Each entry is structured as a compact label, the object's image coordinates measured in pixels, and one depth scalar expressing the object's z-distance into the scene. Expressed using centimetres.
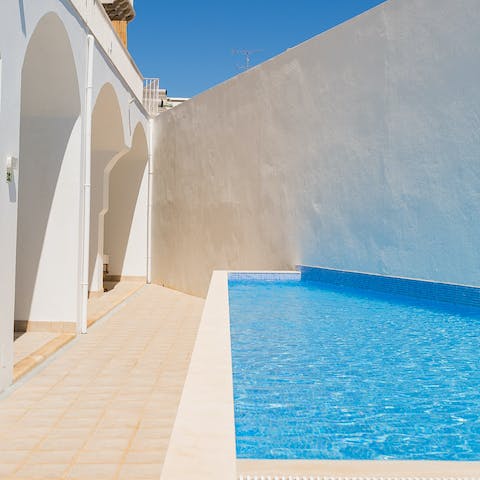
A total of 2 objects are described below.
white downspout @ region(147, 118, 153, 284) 1488
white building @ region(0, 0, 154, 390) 462
